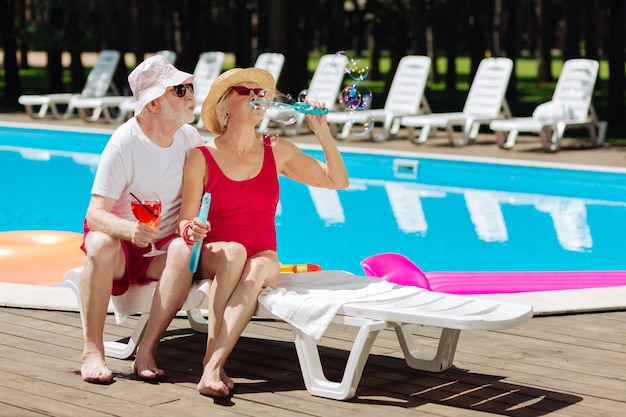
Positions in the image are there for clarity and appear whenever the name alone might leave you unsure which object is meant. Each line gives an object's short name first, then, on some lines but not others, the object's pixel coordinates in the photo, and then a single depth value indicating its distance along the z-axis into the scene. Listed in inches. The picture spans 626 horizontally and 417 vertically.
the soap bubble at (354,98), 262.1
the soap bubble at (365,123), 274.1
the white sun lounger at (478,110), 728.2
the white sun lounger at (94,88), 918.3
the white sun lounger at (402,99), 765.7
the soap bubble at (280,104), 234.5
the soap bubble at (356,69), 280.1
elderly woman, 234.8
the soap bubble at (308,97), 232.4
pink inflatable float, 321.8
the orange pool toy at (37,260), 376.6
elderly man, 232.6
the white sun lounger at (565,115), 692.8
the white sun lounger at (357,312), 216.5
